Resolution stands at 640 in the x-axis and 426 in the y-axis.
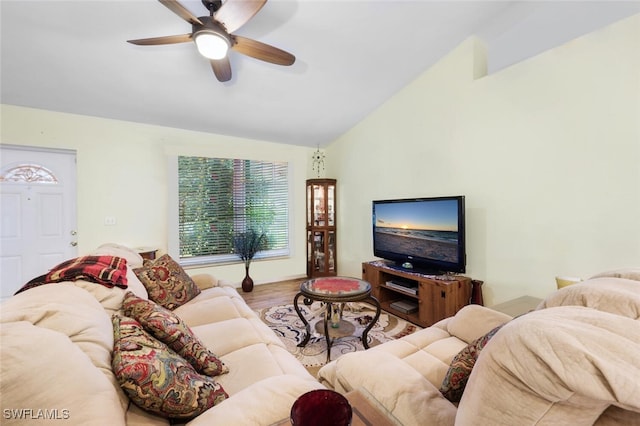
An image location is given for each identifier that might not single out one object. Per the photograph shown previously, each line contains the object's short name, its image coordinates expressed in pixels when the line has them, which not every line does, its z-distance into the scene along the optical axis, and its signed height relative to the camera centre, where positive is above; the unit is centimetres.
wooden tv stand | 246 -86
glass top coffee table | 208 -70
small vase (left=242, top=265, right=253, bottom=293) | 383 -109
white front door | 288 +0
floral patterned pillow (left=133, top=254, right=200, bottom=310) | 196 -56
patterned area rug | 219 -121
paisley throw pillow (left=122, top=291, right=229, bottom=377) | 109 -53
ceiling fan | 150 +119
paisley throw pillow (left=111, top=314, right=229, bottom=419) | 80 -55
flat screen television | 253 -26
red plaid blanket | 122 -32
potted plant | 385 -57
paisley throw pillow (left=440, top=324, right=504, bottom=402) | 96 -62
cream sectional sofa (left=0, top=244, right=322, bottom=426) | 57 -43
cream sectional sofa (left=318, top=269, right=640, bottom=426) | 44 -29
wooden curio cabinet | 445 -30
